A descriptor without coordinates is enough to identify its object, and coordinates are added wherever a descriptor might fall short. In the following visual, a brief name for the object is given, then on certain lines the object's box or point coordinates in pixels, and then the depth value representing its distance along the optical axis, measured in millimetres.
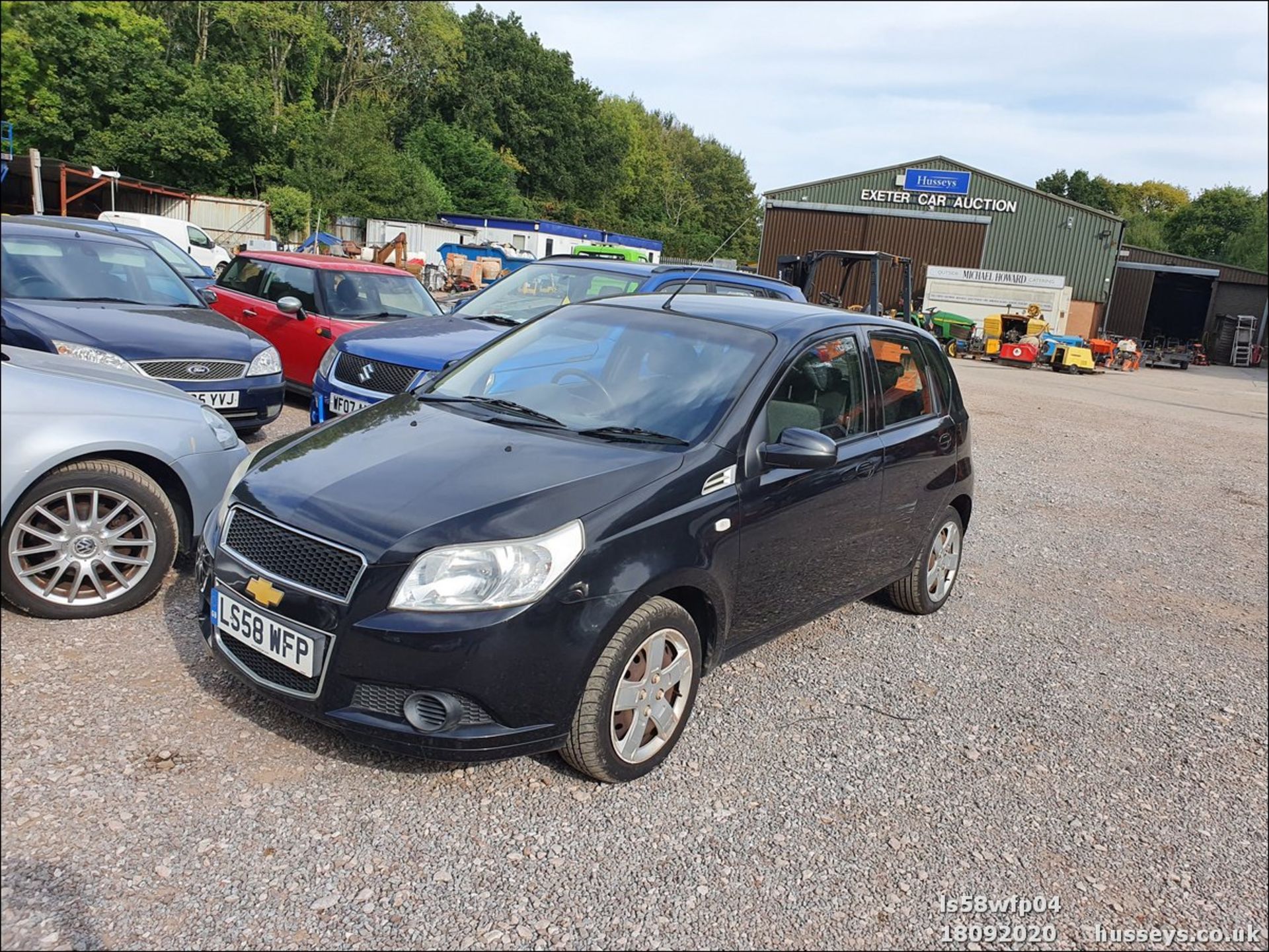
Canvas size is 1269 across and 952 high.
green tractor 31267
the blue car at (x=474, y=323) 7180
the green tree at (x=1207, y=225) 66812
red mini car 9062
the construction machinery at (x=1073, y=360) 28062
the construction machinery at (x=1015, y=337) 28922
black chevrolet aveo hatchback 2703
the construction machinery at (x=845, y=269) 14586
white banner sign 36969
